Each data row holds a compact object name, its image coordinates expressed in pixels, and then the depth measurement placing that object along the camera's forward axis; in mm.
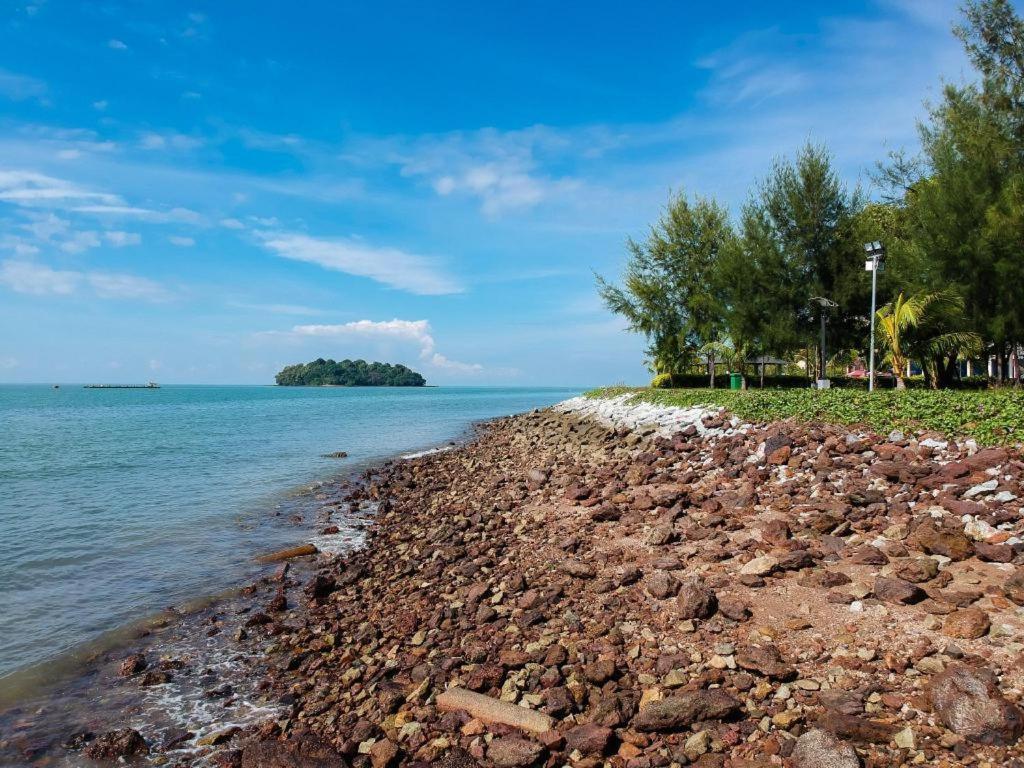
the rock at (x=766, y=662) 4871
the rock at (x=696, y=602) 6098
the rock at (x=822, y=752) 3844
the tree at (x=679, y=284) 33688
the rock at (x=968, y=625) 5062
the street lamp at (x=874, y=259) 19659
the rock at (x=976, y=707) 3900
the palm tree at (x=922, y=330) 22203
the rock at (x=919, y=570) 6156
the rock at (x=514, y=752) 4438
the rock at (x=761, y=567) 6844
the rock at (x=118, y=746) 5469
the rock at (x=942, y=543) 6527
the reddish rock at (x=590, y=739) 4426
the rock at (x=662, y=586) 6734
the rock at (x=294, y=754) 4918
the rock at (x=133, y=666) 7027
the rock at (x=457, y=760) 4559
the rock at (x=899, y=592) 5738
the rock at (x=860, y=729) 4051
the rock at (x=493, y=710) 4825
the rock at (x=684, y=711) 4516
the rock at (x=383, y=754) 4754
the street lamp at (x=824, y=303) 26766
